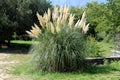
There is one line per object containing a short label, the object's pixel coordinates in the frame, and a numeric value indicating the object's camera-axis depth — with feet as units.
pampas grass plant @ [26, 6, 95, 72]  14.98
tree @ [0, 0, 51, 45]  29.45
